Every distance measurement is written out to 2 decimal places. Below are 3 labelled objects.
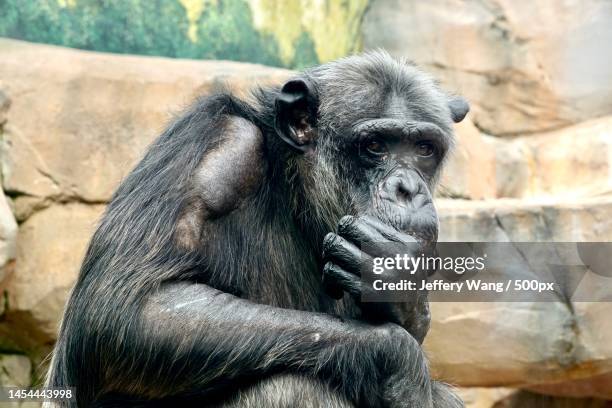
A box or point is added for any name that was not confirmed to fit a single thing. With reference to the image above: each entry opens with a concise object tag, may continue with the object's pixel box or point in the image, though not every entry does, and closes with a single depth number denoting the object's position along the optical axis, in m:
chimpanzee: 4.48
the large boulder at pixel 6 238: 7.26
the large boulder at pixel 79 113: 7.91
